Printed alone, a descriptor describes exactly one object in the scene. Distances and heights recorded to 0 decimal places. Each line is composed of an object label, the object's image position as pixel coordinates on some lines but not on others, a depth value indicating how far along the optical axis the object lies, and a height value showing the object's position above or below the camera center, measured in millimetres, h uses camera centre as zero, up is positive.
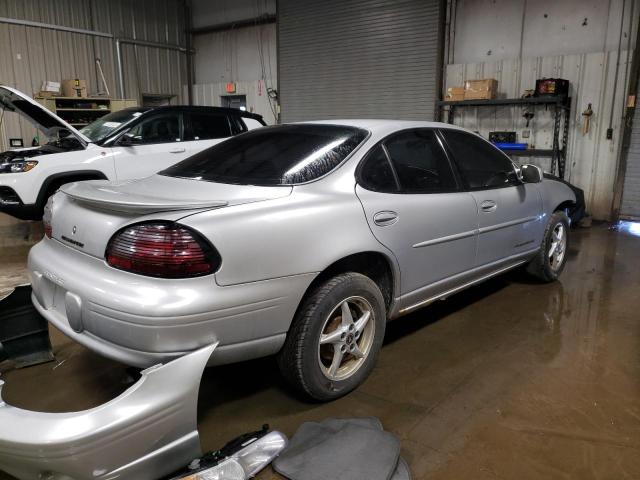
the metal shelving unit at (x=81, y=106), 10758 +439
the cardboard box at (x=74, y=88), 10969 +834
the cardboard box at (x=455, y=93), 8232 +547
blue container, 7957 -304
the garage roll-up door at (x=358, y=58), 9273 +1373
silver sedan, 1881 -532
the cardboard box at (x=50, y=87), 10852 +850
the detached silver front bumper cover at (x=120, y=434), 1593 -996
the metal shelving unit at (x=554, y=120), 7512 +101
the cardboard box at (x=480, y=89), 7961 +598
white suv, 5309 -248
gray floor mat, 1921 -1308
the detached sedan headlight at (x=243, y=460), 1851 -1289
